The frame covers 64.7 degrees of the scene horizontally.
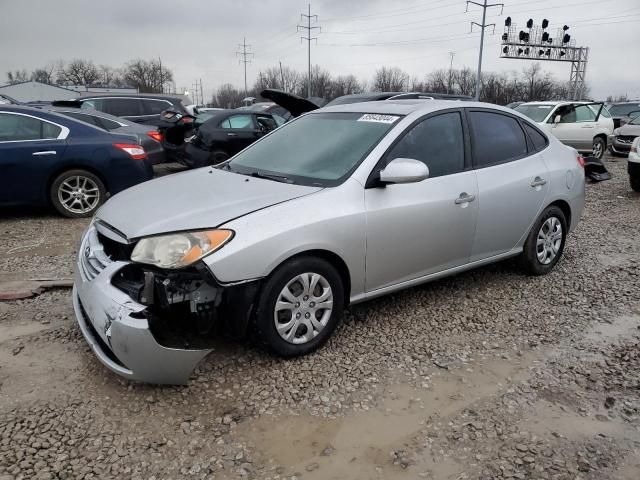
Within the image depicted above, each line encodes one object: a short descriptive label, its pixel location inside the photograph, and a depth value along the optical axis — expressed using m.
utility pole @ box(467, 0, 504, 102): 34.34
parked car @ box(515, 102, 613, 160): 13.45
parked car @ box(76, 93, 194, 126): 11.49
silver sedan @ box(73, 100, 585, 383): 2.73
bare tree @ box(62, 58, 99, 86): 86.44
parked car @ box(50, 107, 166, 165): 7.94
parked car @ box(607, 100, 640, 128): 19.26
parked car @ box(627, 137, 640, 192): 8.73
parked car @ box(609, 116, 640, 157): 13.02
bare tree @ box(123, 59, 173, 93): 79.38
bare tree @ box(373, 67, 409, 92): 71.38
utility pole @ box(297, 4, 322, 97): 49.39
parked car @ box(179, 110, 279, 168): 9.73
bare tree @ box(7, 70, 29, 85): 90.28
